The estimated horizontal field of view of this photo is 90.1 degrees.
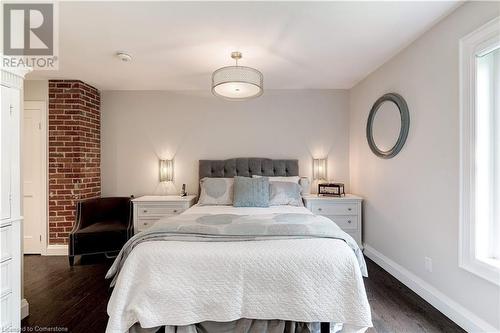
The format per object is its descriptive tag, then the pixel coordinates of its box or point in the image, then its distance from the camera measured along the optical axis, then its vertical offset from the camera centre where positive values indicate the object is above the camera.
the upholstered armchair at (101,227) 3.20 -0.84
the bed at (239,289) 1.69 -0.85
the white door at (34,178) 3.58 -0.18
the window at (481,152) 1.80 +0.10
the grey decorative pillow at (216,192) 3.50 -0.38
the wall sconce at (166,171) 4.00 -0.09
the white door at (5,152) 1.64 +0.09
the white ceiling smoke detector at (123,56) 2.71 +1.21
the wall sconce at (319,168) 4.07 -0.04
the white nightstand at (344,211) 3.61 -0.66
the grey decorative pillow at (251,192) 3.31 -0.36
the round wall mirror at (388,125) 2.68 +0.48
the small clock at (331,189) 3.72 -0.36
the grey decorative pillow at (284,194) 3.42 -0.40
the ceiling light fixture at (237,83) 2.26 +0.78
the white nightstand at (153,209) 3.58 -0.63
